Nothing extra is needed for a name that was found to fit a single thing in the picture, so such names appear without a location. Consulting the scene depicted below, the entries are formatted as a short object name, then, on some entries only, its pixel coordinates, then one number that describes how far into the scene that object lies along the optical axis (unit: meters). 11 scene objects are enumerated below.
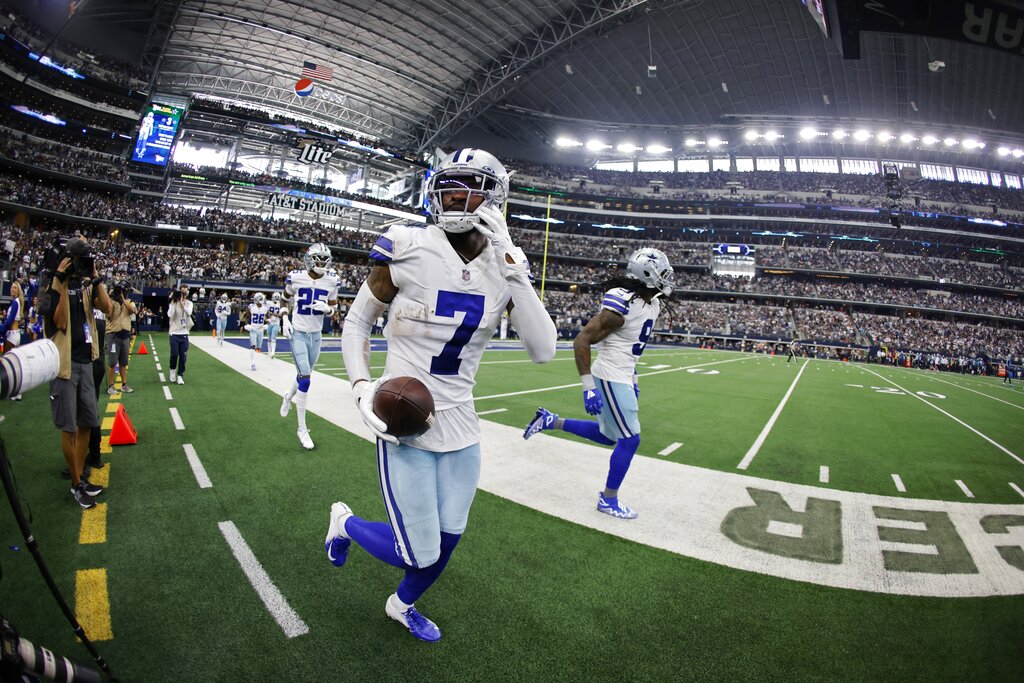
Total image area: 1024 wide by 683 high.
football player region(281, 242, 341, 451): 6.87
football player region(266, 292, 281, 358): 15.50
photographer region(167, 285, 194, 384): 10.39
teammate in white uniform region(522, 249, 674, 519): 4.71
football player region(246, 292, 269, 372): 15.04
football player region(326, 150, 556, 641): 2.44
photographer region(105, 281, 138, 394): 8.99
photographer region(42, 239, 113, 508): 4.12
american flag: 33.25
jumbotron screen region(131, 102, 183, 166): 36.28
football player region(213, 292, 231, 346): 18.70
